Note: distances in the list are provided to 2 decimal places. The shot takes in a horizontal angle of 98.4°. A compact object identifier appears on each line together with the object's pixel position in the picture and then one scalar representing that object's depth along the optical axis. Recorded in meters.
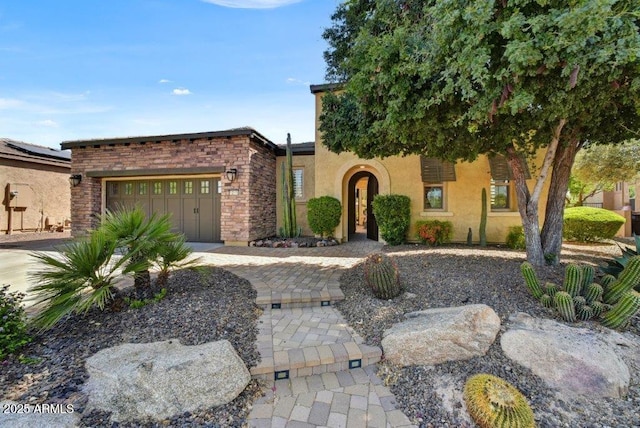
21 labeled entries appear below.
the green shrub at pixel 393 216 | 9.66
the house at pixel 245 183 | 10.13
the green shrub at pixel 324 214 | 10.48
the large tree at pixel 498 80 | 2.95
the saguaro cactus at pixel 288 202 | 11.27
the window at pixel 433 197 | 10.56
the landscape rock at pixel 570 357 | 2.69
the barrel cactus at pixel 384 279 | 4.39
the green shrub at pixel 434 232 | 9.51
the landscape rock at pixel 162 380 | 2.38
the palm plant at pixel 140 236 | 3.90
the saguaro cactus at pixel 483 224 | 9.41
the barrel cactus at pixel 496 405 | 2.16
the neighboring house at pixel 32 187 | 12.94
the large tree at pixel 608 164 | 11.54
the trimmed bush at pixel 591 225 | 10.52
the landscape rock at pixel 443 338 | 3.07
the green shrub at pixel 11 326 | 2.91
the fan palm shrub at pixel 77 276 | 3.14
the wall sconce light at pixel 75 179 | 11.38
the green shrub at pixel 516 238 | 8.94
